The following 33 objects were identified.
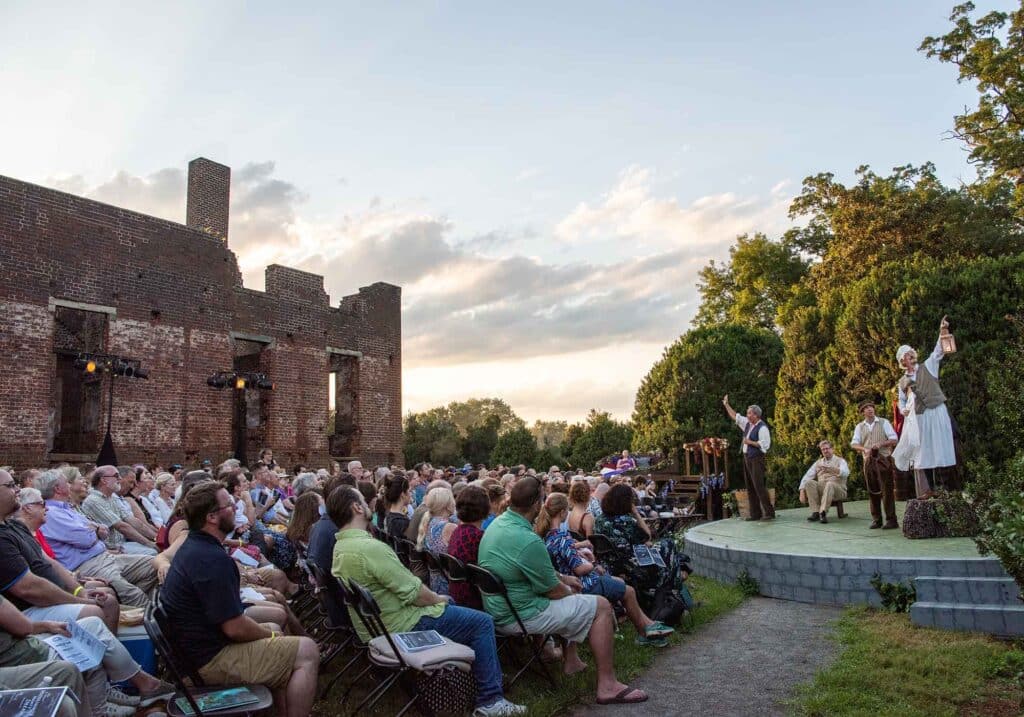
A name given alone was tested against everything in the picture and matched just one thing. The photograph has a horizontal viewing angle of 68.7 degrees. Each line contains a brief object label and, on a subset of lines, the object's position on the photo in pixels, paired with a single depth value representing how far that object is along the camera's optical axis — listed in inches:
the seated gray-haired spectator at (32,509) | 207.0
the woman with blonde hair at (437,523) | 251.0
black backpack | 267.9
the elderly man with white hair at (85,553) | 236.1
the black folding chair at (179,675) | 140.9
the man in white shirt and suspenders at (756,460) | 439.8
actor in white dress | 341.4
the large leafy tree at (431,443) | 1279.5
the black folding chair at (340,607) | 192.2
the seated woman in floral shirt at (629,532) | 265.7
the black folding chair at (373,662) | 165.6
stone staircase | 226.8
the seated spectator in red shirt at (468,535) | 214.4
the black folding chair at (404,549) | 261.9
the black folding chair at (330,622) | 199.6
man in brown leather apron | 371.6
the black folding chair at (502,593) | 191.3
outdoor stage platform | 237.5
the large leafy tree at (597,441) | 1095.0
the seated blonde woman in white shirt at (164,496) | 367.9
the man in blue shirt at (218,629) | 148.6
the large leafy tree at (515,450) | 1061.8
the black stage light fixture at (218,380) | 690.8
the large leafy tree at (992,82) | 740.0
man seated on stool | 431.8
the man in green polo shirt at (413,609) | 178.5
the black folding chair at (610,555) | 263.1
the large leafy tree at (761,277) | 1196.5
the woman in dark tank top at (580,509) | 286.7
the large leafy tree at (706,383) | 956.0
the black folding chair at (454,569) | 206.3
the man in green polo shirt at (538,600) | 194.1
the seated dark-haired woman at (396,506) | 289.9
